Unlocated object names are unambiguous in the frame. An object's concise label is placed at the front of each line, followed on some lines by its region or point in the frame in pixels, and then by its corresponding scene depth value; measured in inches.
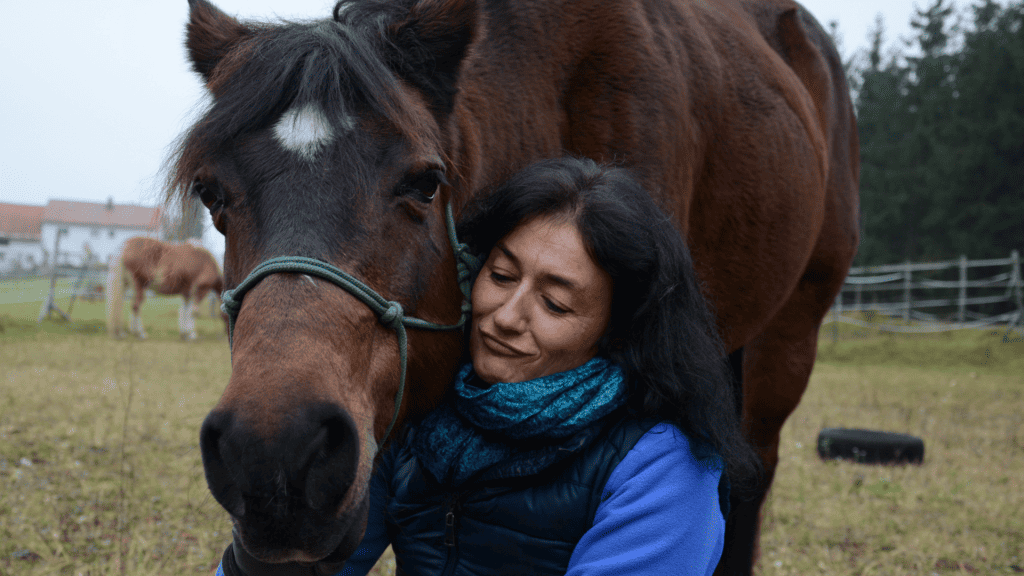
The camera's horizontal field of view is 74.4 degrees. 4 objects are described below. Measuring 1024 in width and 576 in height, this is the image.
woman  53.8
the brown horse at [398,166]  43.4
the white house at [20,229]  1643.5
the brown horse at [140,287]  530.3
